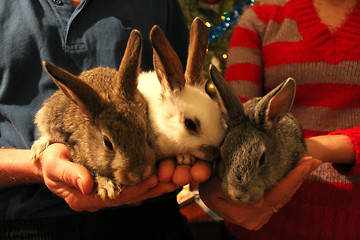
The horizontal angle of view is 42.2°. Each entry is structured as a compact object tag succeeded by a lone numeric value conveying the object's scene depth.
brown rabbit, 0.44
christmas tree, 0.83
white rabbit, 0.47
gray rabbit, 0.45
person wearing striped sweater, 0.54
